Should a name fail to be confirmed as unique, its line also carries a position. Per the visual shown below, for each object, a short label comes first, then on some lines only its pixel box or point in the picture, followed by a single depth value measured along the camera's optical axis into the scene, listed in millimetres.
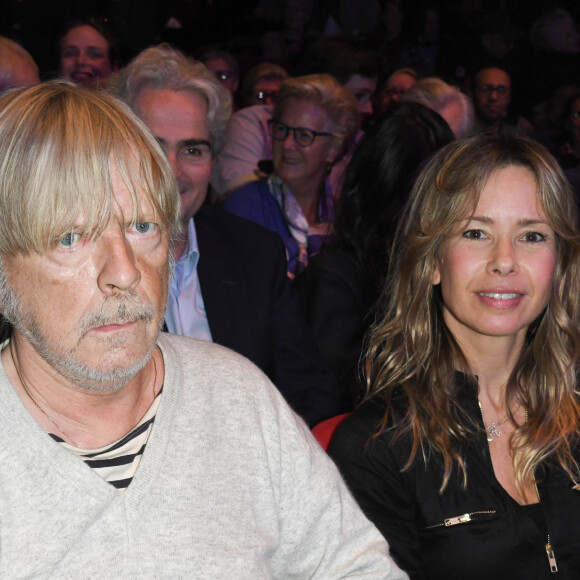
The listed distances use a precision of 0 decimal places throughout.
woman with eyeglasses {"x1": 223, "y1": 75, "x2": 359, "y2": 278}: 3523
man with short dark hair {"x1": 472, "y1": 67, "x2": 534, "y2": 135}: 5586
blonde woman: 1767
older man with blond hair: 1285
